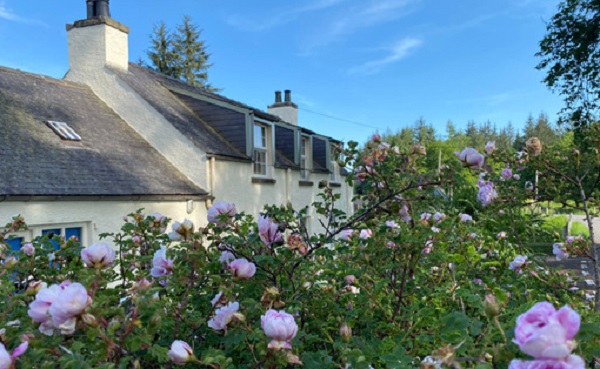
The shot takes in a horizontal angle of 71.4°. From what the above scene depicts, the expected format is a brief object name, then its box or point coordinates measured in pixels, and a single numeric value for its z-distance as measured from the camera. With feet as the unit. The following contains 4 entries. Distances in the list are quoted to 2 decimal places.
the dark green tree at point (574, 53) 42.86
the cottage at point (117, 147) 22.61
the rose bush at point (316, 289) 3.27
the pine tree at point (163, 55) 118.52
